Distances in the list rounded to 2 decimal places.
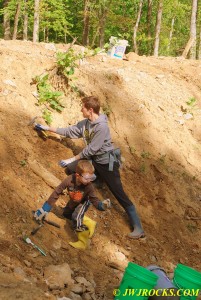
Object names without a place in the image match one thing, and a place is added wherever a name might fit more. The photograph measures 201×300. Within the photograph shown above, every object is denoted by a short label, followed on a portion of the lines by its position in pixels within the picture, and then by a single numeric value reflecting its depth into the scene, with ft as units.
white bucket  37.19
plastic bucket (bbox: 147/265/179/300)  12.69
